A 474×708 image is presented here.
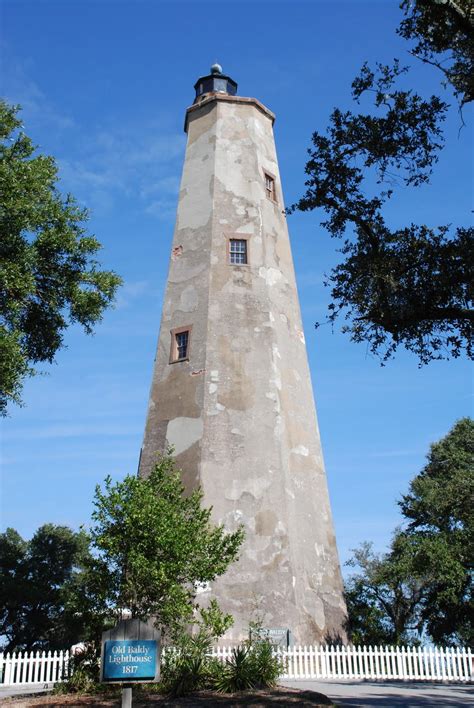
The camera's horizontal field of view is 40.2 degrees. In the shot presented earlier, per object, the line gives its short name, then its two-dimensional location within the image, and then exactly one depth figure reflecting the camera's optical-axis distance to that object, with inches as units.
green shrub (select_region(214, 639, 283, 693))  534.6
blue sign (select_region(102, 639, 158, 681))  360.8
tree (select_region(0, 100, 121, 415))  612.1
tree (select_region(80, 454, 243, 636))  564.4
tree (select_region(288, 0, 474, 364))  474.9
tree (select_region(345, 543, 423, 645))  1152.8
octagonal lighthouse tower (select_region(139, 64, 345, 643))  784.3
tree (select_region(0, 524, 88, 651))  1441.9
